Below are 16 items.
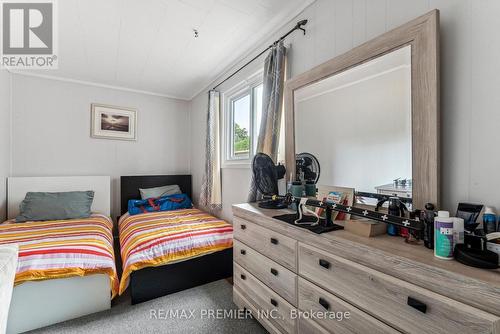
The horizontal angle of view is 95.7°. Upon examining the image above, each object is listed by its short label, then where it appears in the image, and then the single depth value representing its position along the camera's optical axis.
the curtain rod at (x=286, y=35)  1.70
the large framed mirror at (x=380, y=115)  1.00
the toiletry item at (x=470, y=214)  0.87
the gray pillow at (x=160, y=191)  3.55
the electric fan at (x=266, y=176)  1.72
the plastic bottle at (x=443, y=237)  0.76
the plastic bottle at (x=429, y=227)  0.86
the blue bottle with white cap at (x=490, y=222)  0.80
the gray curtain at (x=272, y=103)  1.84
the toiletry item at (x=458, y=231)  0.78
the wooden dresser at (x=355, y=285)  0.65
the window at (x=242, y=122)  2.47
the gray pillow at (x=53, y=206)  2.72
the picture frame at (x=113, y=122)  3.44
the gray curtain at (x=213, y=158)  3.04
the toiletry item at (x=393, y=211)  1.03
